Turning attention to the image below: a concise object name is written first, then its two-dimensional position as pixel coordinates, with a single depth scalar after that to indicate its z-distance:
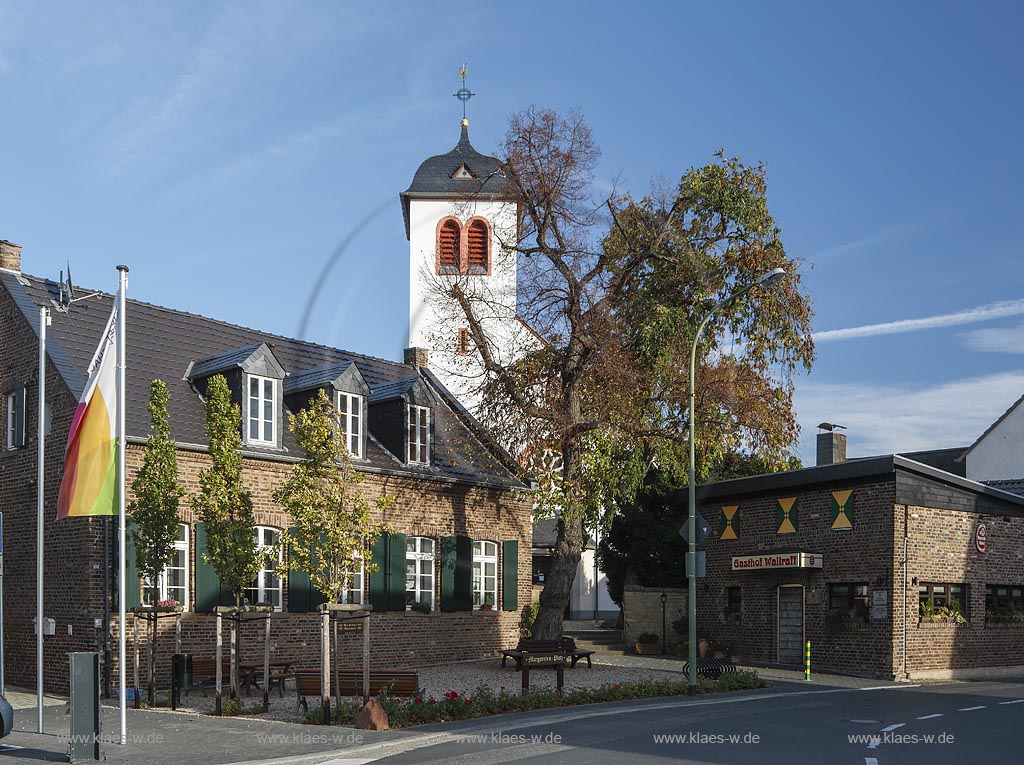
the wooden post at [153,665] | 19.16
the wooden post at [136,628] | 19.17
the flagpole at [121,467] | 14.60
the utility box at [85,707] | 13.22
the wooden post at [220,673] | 17.64
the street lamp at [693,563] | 21.41
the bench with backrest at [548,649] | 24.39
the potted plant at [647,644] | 32.97
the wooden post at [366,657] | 17.27
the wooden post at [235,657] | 18.25
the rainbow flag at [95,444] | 15.53
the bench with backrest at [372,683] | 18.52
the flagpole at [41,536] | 16.06
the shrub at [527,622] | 30.78
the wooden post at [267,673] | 18.44
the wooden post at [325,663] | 16.66
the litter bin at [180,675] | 18.92
